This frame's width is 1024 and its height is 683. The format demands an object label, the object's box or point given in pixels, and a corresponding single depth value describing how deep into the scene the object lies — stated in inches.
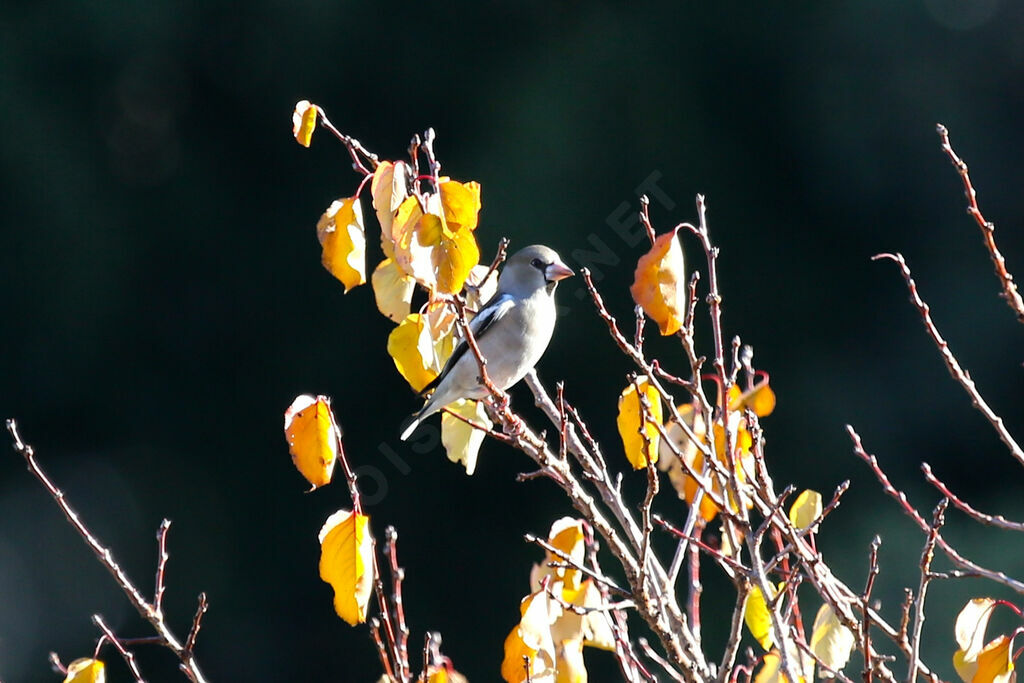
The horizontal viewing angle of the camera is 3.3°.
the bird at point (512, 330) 476.0
